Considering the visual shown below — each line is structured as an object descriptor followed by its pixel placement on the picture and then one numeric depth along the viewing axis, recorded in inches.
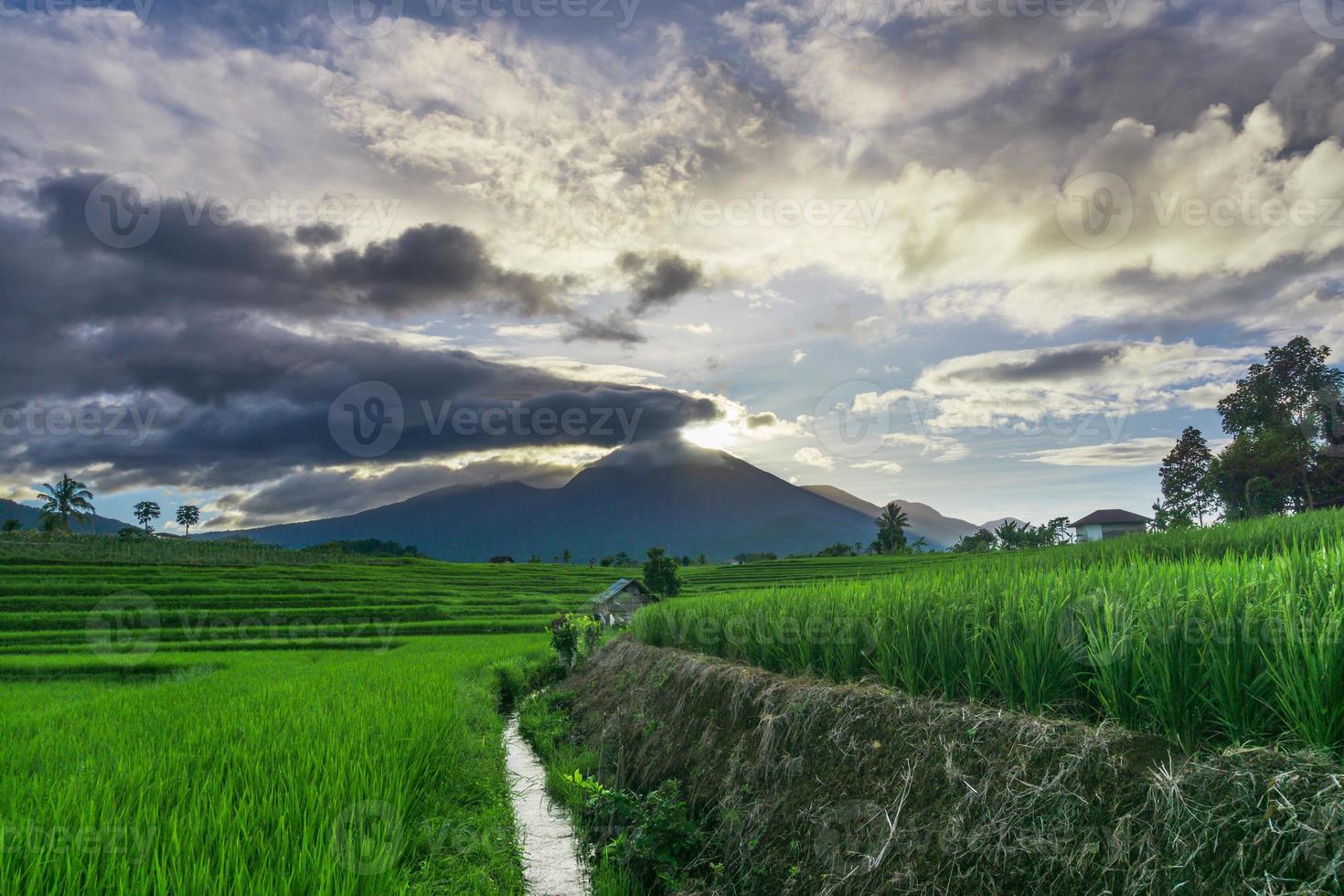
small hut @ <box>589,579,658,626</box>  1316.4
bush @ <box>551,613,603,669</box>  777.6
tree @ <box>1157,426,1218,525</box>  2086.6
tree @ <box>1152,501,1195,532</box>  1934.1
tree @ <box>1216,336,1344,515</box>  1599.4
